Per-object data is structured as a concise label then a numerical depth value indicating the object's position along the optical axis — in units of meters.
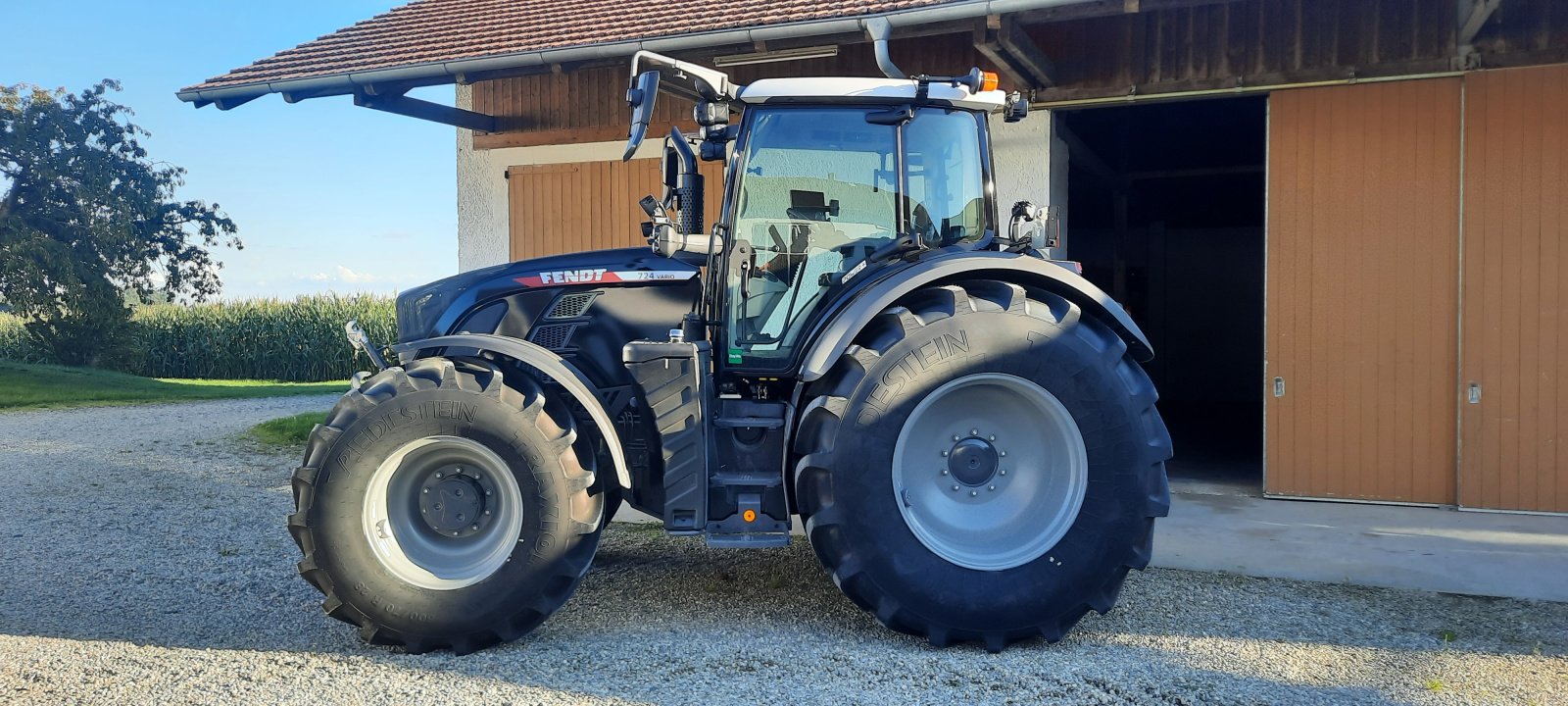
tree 21.47
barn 6.33
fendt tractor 3.70
